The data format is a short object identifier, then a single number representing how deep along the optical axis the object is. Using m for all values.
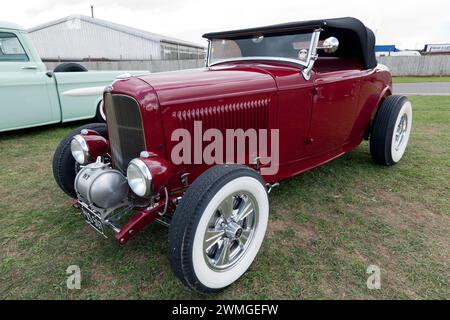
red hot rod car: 1.88
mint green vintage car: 5.25
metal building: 21.17
